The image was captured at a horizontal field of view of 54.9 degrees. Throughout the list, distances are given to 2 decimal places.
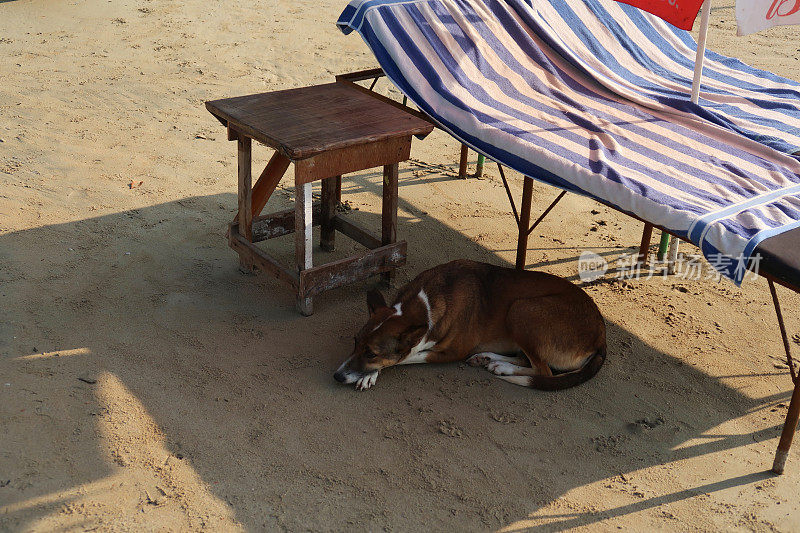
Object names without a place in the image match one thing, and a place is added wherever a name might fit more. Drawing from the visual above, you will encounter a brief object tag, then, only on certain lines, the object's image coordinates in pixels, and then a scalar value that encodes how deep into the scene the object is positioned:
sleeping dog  3.99
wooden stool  4.21
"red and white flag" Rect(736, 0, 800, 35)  4.49
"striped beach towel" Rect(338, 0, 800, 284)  3.80
